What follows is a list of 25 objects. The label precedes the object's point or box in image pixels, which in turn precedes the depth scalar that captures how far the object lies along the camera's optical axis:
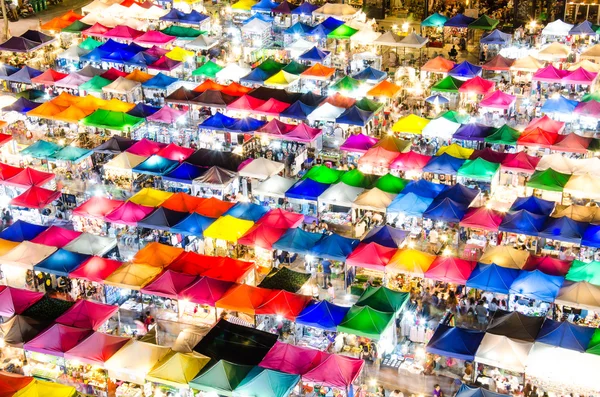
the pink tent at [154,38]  53.38
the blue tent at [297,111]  42.97
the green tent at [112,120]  41.88
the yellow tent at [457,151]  38.62
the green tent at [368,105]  43.34
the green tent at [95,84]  46.81
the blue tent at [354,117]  42.03
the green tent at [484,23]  53.81
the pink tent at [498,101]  42.94
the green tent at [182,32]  54.22
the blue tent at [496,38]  51.38
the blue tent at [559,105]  42.28
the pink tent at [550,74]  45.50
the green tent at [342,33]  52.69
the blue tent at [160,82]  46.59
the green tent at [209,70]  48.56
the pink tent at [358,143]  39.84
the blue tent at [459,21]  54.69
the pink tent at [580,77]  45.09
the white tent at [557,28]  51.75
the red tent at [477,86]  44.72
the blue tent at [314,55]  50.19
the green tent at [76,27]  55.25
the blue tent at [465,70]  47.03
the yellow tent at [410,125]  41.28
